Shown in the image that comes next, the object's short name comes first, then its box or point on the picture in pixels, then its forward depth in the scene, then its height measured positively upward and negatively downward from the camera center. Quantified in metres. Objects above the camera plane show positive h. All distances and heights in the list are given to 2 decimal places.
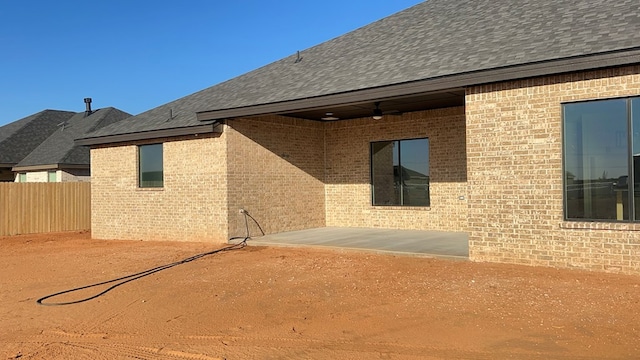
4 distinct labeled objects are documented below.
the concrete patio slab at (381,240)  10.31 -1.26
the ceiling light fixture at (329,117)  15.00 +2.23
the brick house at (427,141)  8.11 +1.13
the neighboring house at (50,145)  24.09 +2.56
